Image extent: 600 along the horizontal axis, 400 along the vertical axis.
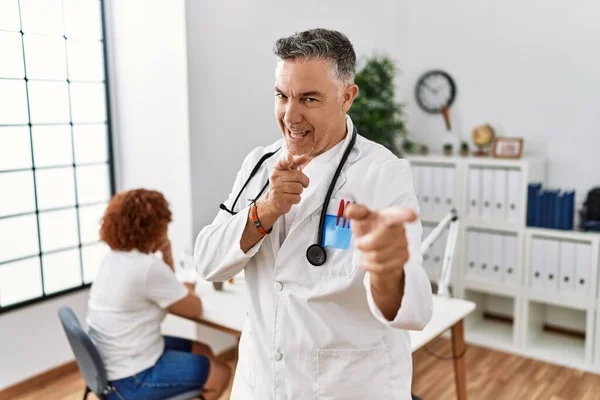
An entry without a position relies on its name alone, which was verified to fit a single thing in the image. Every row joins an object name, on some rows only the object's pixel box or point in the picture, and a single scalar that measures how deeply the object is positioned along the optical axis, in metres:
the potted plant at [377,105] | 3.91
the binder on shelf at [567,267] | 3.71
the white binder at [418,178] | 4.30
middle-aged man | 1.25
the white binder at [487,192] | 3.98
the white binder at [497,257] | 4.00
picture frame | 4.02
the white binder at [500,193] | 3.92
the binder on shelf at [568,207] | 3.74
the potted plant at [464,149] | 4.24
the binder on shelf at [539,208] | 3.84
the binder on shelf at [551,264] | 3.77
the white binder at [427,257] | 4.33
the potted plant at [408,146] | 4.48
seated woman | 2.28
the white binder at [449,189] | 4.14
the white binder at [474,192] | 4.04
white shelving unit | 3.71
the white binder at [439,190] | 4.19
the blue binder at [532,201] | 3.84
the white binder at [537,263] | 3.82
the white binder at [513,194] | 3.86
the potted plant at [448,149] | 4.35
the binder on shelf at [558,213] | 3.75
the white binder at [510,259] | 3.95
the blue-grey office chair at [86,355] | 2.13
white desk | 2.40
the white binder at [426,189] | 4.25
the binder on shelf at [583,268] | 3.65
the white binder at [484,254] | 4.05
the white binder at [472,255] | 4.11
